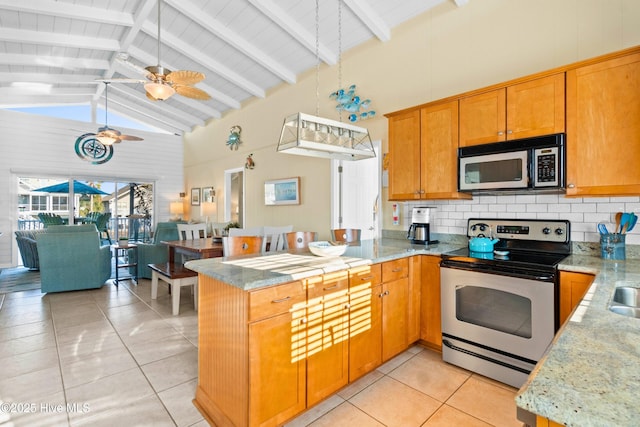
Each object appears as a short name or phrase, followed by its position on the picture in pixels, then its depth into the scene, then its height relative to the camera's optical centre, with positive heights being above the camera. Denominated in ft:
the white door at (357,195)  13.33 +0.76
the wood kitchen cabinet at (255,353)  5.23 -2.47
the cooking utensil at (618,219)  7.51 -0.22
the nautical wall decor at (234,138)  21.56 +5.14
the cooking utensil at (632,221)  7.25 -0.26
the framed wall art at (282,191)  17.16 +1.18
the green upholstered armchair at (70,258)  14.88 -2.16
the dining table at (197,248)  12.45 -1.45
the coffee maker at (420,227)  10.13 -0.51
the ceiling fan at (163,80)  10.96 +4.83
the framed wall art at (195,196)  26.71 +1.39
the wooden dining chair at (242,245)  8.49 -0.91
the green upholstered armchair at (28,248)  19.91 -2.18
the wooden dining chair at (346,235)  11.34 -0.84
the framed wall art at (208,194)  24.62 +1.44
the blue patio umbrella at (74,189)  23.56 +1.93
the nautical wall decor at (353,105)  13.12 +4.48
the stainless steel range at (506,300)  6.79 -2.09
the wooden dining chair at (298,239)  10.10 -0.90
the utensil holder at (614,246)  7.32 -0.84
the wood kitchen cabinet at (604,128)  6.61 +1.79
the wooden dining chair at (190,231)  16.89 -1.00
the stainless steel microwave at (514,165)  7.49 +1.17
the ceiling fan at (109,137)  18.92 +4.64
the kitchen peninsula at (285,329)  5.30 -2.28
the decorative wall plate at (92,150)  24.33 +4.98
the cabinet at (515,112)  7.52 +2.54
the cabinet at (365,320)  6.96 -2.49
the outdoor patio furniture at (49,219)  22.93 -0.37
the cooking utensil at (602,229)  7.62 -0.47
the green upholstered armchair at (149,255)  17.97 -2.38
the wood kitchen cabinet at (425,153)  9.37 +1.84
